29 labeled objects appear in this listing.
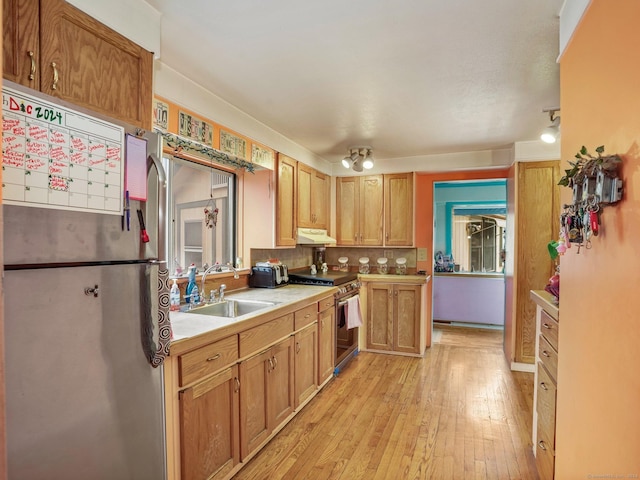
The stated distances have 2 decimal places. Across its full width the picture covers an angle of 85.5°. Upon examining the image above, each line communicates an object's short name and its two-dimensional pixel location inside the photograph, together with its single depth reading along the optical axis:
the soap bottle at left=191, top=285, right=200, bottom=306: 2.42
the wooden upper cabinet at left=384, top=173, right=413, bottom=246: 4.26
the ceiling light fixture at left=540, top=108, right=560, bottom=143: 2.66
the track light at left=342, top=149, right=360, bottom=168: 3.77
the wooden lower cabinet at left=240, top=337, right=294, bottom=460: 2.03
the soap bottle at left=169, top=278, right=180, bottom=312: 2.27
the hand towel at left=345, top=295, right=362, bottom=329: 3.63
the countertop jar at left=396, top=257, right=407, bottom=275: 4.41
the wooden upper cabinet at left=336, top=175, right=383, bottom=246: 4.39
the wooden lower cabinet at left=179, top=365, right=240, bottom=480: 1.61
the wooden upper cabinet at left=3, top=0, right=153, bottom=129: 1.08
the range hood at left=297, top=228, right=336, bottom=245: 3.57
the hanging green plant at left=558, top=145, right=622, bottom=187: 1.03
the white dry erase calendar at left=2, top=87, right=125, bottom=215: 0.97
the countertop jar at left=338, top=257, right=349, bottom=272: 4.65
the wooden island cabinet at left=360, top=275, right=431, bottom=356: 4.02
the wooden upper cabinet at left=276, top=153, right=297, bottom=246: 3.22
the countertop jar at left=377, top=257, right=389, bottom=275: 4.48
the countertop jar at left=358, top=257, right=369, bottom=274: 4.57
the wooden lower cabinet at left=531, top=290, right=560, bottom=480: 1.70
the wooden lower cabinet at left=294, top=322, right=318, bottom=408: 2.65
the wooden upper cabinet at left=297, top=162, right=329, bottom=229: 3.69
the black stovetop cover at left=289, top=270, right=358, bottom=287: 3.44
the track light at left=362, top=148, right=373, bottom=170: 3.76
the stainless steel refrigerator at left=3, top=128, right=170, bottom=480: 0.98
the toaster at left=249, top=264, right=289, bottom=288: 3.22
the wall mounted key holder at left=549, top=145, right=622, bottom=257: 1.03
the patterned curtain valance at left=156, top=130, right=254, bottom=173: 2.19
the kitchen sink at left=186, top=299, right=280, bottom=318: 2.47
